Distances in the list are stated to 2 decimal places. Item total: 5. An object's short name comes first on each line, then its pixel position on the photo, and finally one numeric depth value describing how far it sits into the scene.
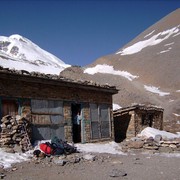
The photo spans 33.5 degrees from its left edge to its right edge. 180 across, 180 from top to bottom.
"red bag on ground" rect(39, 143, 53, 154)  11.70
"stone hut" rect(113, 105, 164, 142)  20.14
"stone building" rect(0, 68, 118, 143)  13.35
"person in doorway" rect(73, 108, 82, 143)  16.78
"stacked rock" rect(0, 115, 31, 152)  12.07
